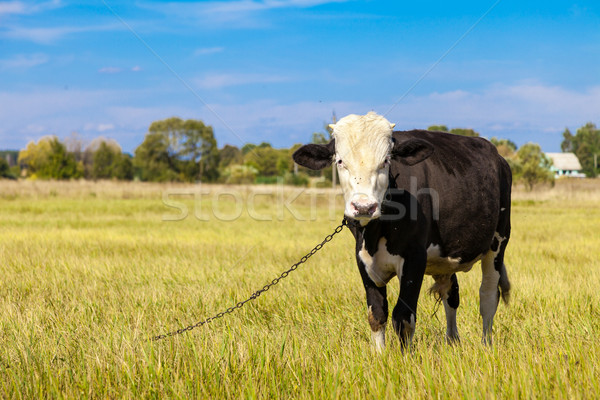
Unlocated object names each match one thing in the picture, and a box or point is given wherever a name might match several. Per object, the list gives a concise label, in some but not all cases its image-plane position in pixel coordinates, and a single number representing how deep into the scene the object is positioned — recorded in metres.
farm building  103.31
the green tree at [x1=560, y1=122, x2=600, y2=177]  101.94
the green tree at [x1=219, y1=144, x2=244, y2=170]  83.72
